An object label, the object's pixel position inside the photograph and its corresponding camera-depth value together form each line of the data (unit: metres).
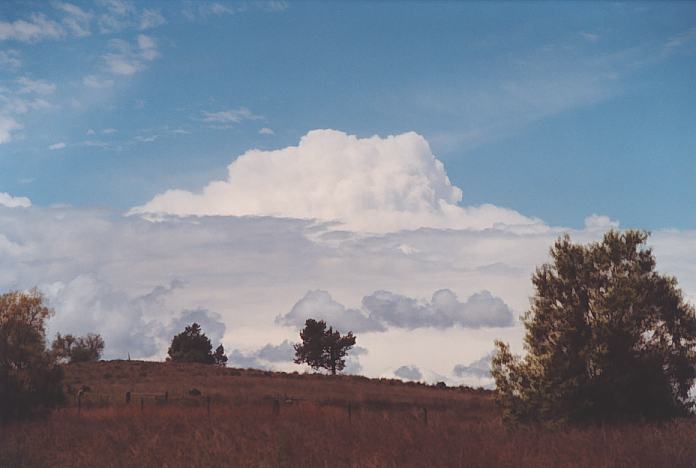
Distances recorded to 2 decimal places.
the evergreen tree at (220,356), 92.94
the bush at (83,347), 83.18
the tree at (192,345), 87.75
